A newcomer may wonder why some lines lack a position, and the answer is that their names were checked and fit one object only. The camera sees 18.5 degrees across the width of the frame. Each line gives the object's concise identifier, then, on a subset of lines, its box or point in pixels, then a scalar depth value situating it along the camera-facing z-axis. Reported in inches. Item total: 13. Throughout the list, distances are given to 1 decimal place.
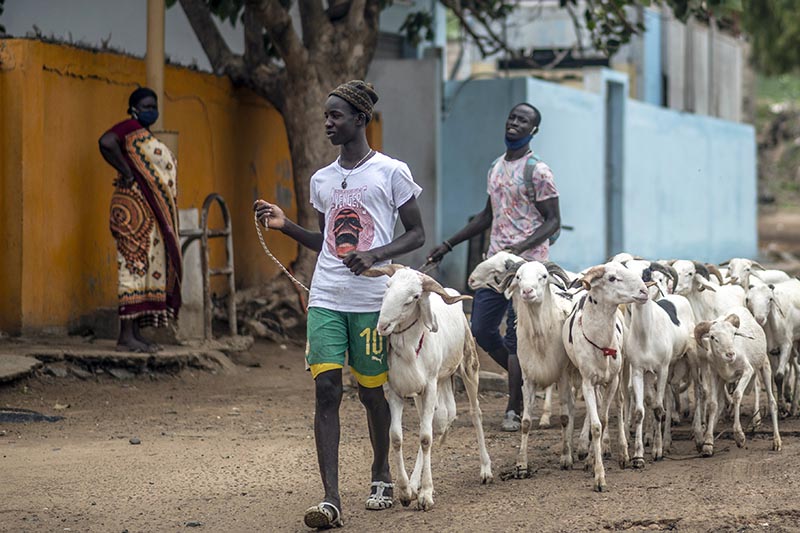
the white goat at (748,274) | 702.6
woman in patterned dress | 776.6
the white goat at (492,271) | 585.8
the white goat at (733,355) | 599.3
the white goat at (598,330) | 536.4
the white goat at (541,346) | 549.7
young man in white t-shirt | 463.9
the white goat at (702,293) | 661.7
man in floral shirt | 628.5
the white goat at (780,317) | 672.5
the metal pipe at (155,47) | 834.4
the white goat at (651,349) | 574.4
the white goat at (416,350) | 464.5
